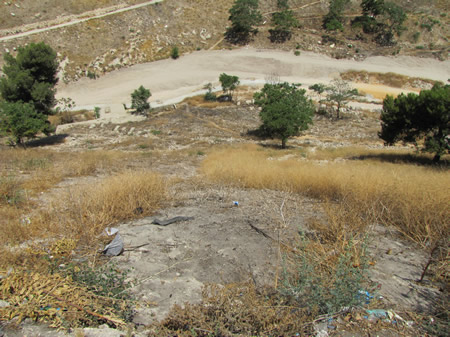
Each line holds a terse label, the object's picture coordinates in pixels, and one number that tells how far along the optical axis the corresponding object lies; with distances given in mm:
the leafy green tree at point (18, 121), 17672
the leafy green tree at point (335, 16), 47097
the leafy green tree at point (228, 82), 31234
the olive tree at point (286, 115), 19453
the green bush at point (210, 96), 31562
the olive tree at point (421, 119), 13547
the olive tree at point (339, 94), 28766
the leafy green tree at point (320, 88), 32594
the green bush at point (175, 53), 39688
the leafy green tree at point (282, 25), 44500
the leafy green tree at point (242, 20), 43562
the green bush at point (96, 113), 28641
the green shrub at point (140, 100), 28469
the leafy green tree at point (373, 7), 48562
